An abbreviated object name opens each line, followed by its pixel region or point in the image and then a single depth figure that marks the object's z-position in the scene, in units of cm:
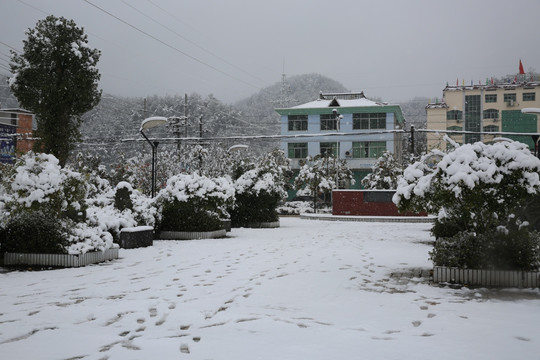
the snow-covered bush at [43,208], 1063
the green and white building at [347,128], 5428
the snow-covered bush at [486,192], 801
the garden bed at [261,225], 2361
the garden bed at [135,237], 1414
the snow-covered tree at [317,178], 4178
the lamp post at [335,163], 4447
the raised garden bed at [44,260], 1051
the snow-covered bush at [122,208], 1448
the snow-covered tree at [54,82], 1582
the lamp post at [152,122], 1686
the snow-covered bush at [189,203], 1736
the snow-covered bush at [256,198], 2341
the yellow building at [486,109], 5594
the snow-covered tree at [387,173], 4125
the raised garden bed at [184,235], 1711
